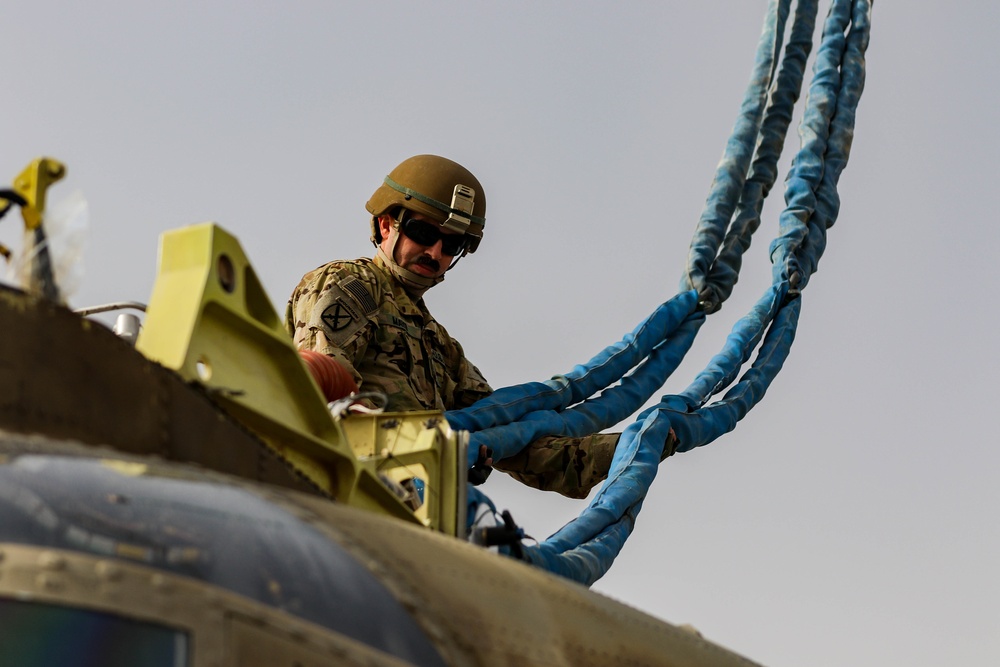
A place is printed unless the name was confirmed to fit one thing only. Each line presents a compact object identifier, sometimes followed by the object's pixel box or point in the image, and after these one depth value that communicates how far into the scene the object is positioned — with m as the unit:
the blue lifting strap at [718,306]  8.16
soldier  8.06
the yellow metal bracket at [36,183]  4.09
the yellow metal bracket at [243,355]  4.29
